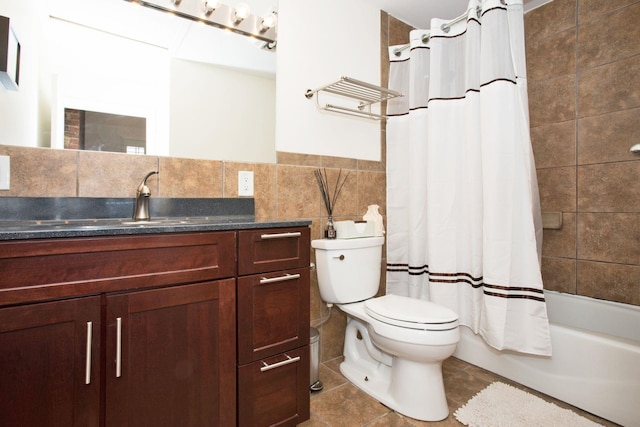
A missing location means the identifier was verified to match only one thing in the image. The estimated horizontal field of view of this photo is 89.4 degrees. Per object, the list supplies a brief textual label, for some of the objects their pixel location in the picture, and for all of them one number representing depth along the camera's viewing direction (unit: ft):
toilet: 4.56
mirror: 4.05
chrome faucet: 4.26
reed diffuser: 6.22
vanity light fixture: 4.86
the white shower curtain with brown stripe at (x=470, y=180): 5.16
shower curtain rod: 5.80
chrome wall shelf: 5.82
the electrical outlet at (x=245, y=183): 5.30
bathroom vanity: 2.72
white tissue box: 5.72
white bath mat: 4.54
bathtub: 4.43
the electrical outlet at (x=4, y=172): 3.74
